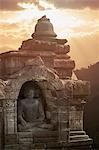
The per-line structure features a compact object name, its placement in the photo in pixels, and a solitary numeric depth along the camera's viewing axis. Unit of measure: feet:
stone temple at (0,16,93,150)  33.63
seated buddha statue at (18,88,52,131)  34.71
